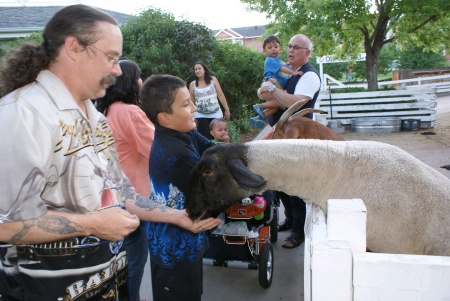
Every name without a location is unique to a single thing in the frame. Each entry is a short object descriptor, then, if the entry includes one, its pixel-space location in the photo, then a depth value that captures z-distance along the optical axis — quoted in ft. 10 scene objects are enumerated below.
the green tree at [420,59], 131.34
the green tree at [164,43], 38.11
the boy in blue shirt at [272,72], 17.89
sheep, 8.30
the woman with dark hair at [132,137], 10.37
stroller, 13.61
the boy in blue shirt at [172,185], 8.04
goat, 13.23
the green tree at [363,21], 50.24
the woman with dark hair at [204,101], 27.96
